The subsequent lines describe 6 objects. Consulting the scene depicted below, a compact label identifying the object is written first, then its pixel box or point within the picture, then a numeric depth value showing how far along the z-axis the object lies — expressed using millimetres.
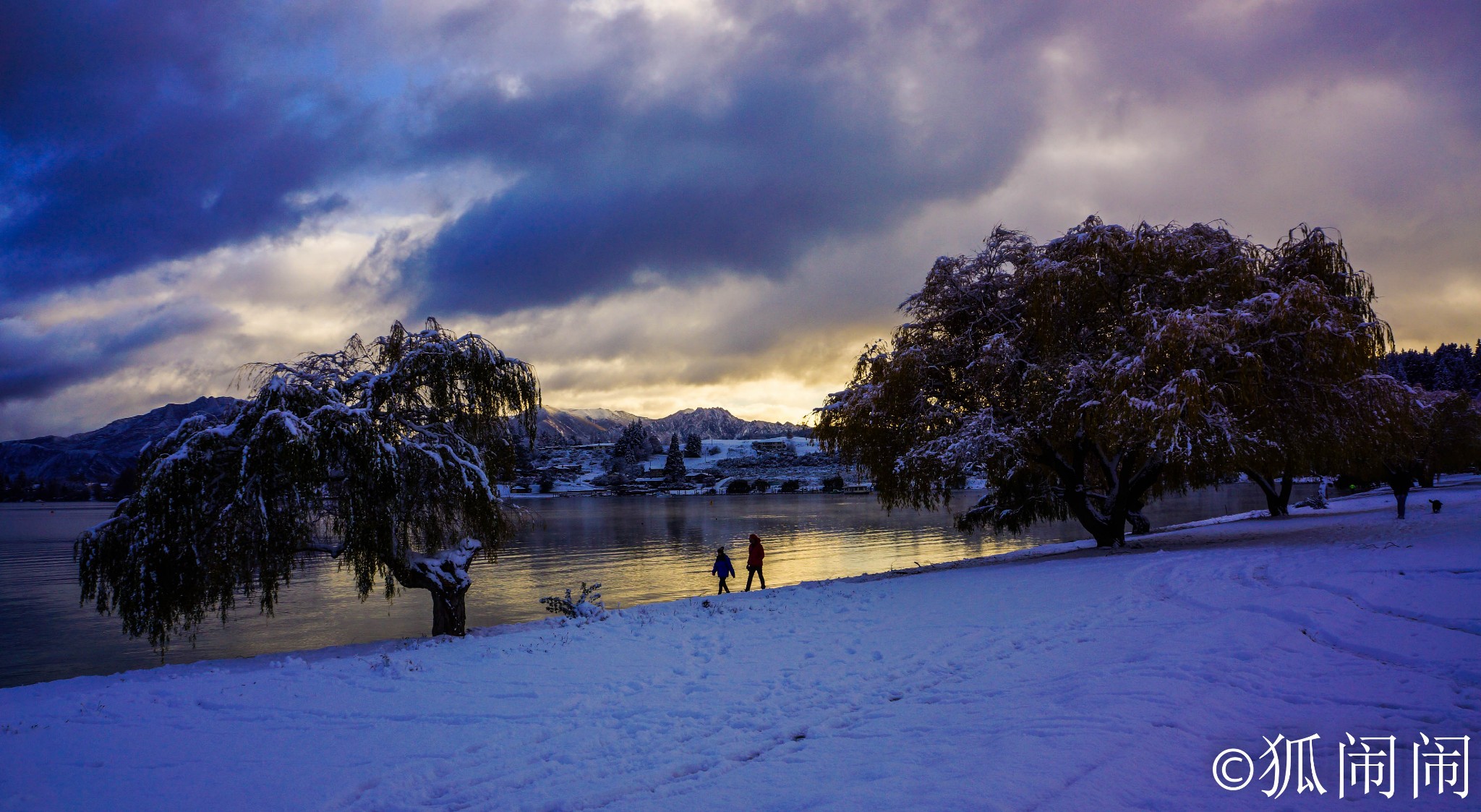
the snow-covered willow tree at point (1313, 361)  16875
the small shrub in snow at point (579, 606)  16141
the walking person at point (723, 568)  21922
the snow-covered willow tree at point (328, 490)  12641
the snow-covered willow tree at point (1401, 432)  17531
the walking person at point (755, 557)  22125
